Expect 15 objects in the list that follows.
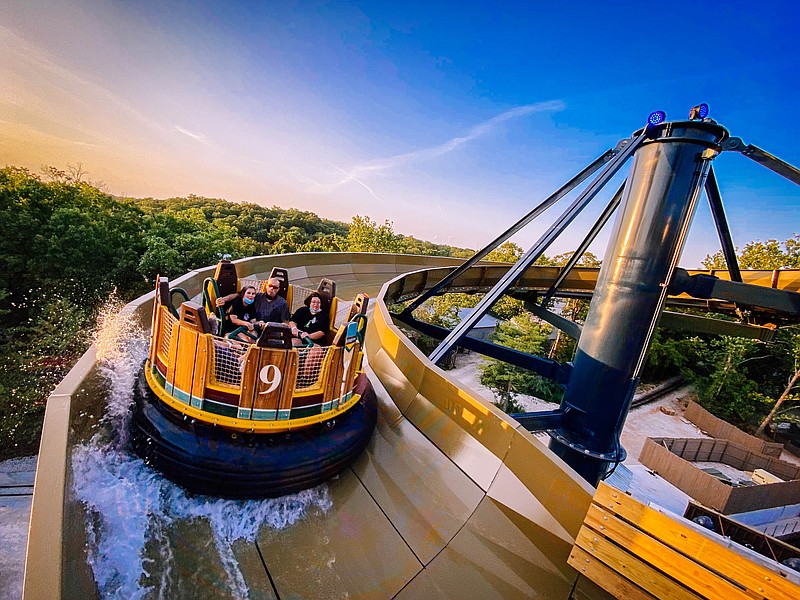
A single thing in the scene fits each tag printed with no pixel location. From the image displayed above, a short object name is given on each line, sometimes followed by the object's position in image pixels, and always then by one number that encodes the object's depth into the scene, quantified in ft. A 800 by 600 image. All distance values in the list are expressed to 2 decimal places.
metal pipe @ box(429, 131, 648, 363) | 16.63
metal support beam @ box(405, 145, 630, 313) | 21.06
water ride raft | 10.86
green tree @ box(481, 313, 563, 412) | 74.84
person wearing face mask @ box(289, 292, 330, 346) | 17.78
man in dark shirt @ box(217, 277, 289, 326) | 18.49
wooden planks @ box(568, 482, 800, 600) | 6.43
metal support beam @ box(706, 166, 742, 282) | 19.34
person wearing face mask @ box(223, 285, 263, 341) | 18.10
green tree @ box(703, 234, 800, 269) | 102.32
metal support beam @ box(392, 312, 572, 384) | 21.15
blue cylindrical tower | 15.12
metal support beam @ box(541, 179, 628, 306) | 24.94
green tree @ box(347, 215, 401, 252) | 138.41
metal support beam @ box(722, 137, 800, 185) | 17.03
